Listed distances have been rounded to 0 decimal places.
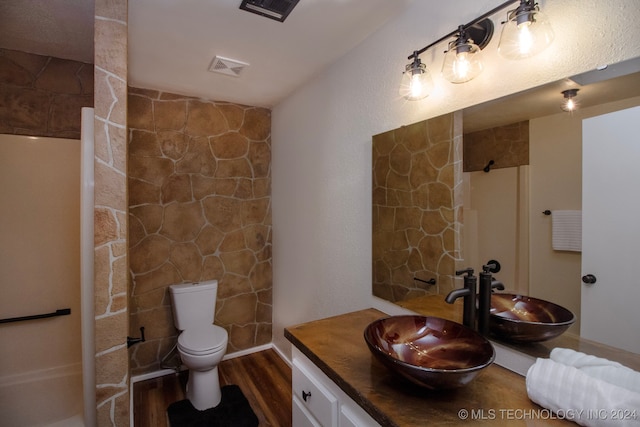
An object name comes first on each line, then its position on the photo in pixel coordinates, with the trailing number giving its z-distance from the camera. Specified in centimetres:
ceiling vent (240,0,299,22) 157
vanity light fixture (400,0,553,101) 103
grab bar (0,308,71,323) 217
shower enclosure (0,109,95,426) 213
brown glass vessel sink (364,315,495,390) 87
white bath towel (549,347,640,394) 81
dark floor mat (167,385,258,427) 217
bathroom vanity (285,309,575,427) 86
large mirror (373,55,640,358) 98
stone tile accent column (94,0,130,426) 144
